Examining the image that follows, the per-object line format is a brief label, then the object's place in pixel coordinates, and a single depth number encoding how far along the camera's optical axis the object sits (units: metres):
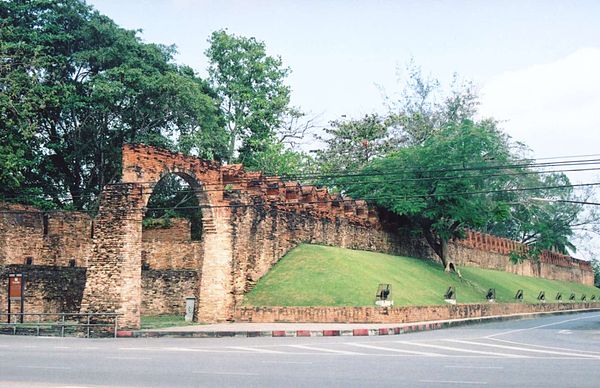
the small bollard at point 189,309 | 28.19
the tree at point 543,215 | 46.12
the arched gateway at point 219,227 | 24.44
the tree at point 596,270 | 99.00
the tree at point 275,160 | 47.22
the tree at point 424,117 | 55.27
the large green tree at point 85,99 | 38.28
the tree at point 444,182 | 37.72
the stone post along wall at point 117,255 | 24.28
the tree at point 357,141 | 54.91
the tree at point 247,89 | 50.09
